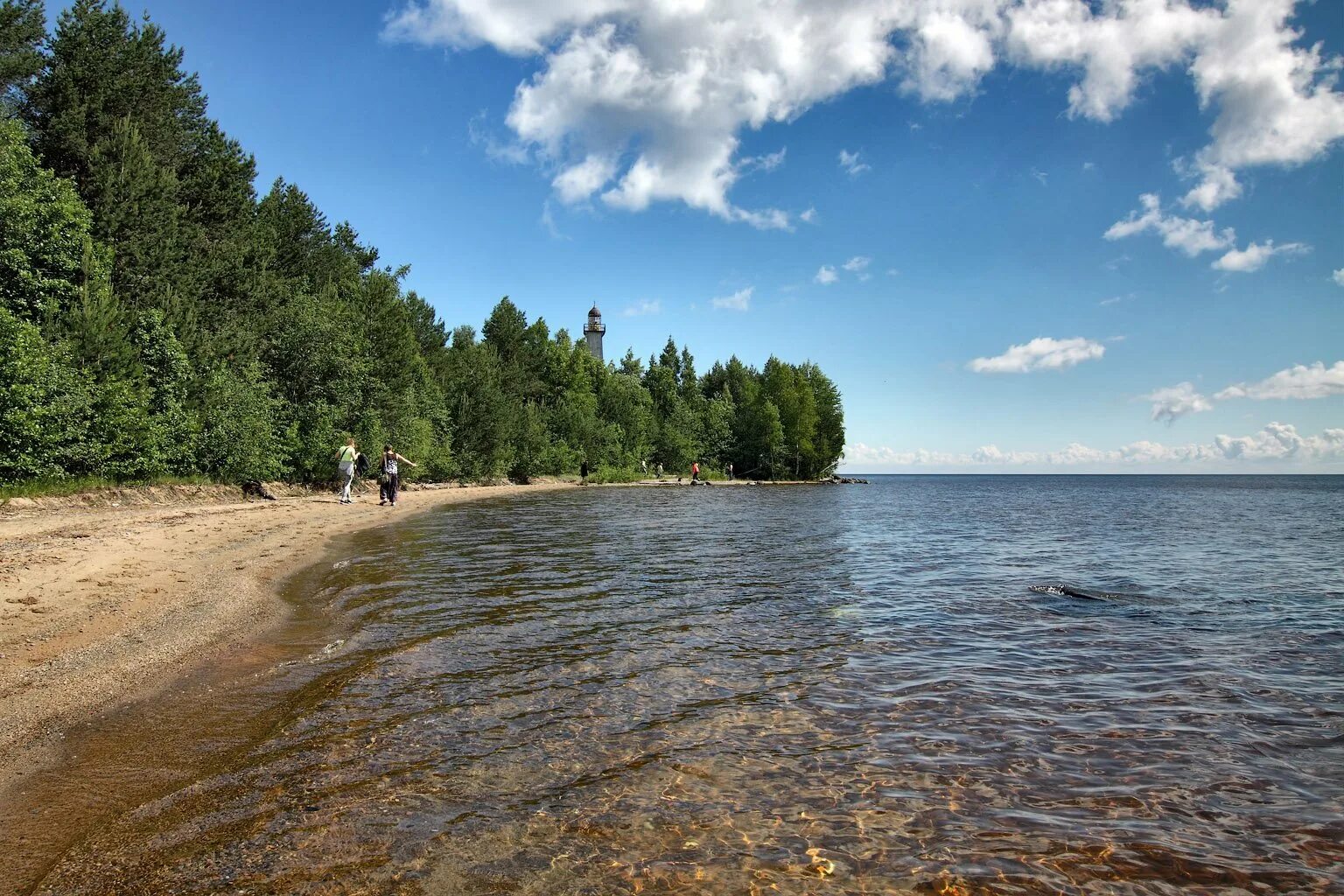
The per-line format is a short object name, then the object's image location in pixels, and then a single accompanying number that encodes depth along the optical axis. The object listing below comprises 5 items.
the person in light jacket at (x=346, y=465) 33.41
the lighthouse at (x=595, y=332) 141.00
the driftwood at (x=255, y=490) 36.62
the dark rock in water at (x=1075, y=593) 16.70
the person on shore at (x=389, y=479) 36.88
